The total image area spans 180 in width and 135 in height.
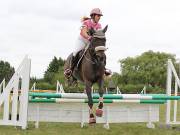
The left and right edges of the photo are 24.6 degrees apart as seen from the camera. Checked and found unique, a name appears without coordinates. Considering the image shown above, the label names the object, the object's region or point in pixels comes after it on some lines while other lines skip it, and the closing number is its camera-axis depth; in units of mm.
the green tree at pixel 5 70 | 78812
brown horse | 7523
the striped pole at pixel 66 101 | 8430
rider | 8234
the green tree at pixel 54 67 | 71800
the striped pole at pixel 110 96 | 8156
